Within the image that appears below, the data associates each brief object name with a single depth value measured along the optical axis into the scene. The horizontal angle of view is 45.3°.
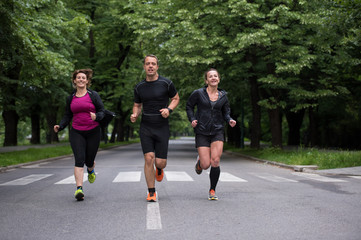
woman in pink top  6.71
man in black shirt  6.39
